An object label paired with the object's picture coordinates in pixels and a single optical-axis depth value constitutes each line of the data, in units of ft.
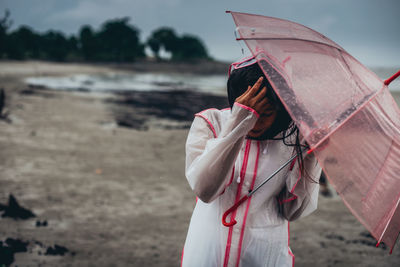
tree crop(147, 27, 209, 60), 276.41
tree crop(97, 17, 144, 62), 226.36
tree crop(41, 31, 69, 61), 185.22
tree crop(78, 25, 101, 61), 212.02
